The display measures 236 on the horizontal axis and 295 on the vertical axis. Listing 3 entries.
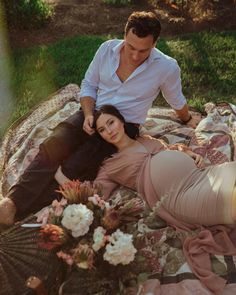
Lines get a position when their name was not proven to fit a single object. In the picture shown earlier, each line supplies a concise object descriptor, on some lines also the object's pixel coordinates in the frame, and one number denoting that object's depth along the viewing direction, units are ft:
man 12.72
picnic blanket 9.84
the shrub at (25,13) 23.18
